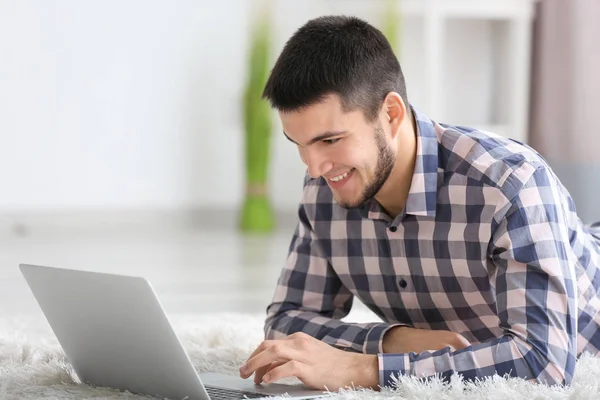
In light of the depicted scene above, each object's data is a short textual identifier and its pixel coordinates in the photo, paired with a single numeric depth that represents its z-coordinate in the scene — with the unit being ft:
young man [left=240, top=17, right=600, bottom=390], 7.53
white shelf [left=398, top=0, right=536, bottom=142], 17.11
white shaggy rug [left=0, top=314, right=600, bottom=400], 7.41
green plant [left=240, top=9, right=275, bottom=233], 21.16
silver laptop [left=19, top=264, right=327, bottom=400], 7.23
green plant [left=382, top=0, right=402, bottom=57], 18.87
